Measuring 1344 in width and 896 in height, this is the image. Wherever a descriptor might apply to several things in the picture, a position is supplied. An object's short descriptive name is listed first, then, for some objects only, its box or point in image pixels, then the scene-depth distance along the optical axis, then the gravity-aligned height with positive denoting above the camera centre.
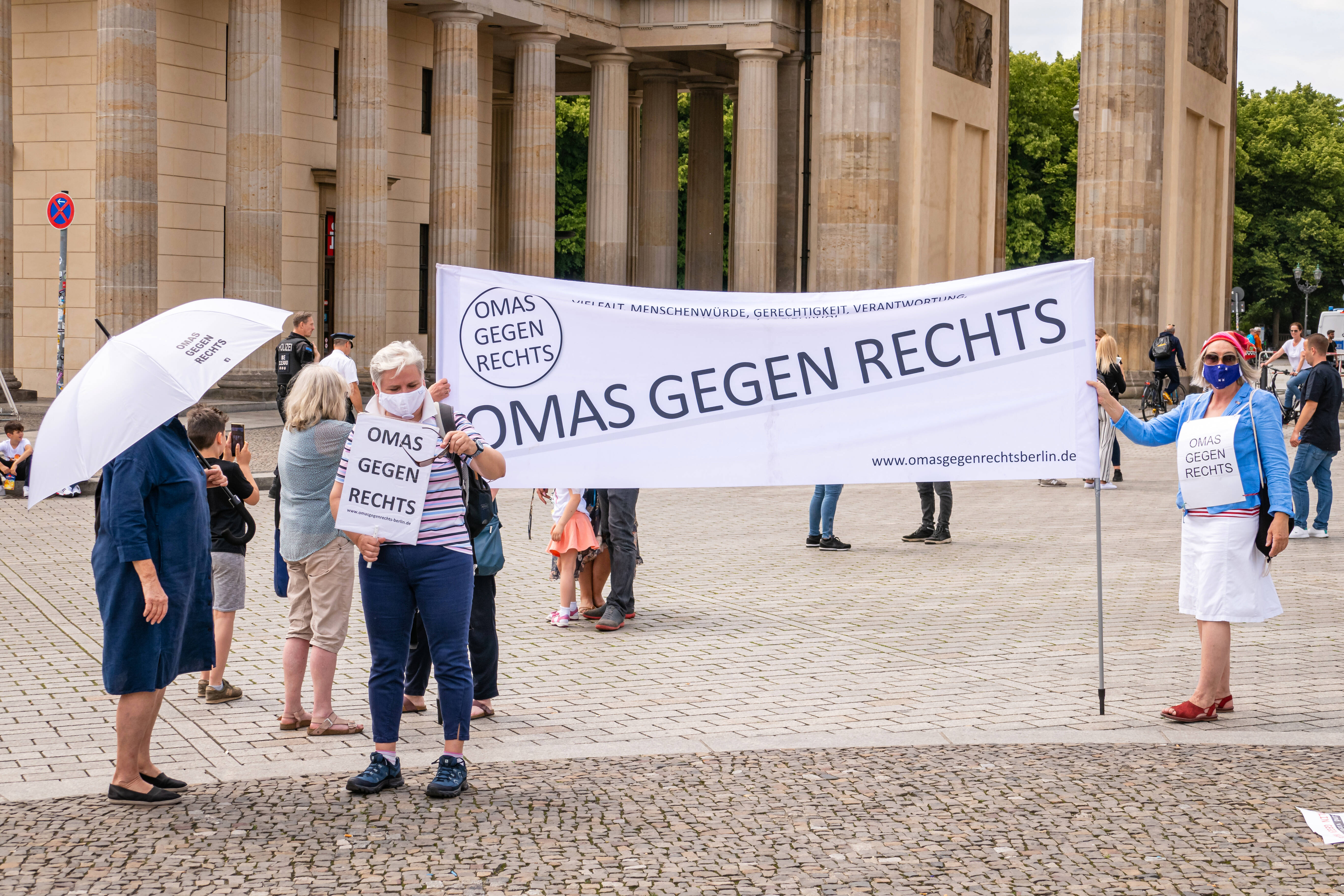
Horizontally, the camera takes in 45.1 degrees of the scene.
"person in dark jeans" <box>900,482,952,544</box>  15.09 -0.90
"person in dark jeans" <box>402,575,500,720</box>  7.66 -1.19
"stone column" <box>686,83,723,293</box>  48.41 +6.92
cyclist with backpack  29.88 +1.23
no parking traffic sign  22.73 +2.78
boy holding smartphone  8.15 -0.75
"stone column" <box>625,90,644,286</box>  47.38 +7.00
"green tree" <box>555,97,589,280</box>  62.00 +9.41
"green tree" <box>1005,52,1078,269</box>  67.69 +11.02
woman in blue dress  6.19 -0.66
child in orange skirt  10.51 -0.79
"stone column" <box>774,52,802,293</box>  44.09 +6.31
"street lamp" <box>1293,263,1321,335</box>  68.69 +6.01
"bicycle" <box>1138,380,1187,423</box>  31.33 +0.46
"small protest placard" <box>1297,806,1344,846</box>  5.78 -1.46
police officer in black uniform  20.45 +0.70
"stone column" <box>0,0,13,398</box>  28.30 +3.73
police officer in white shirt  17.23 +0.57
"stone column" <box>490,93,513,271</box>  47.12 +7.13
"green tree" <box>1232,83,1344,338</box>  74.69 +10.33
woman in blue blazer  7.73 -0.44
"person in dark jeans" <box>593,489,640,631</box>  10.52 -0.87
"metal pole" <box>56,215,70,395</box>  21.98 +1.01
